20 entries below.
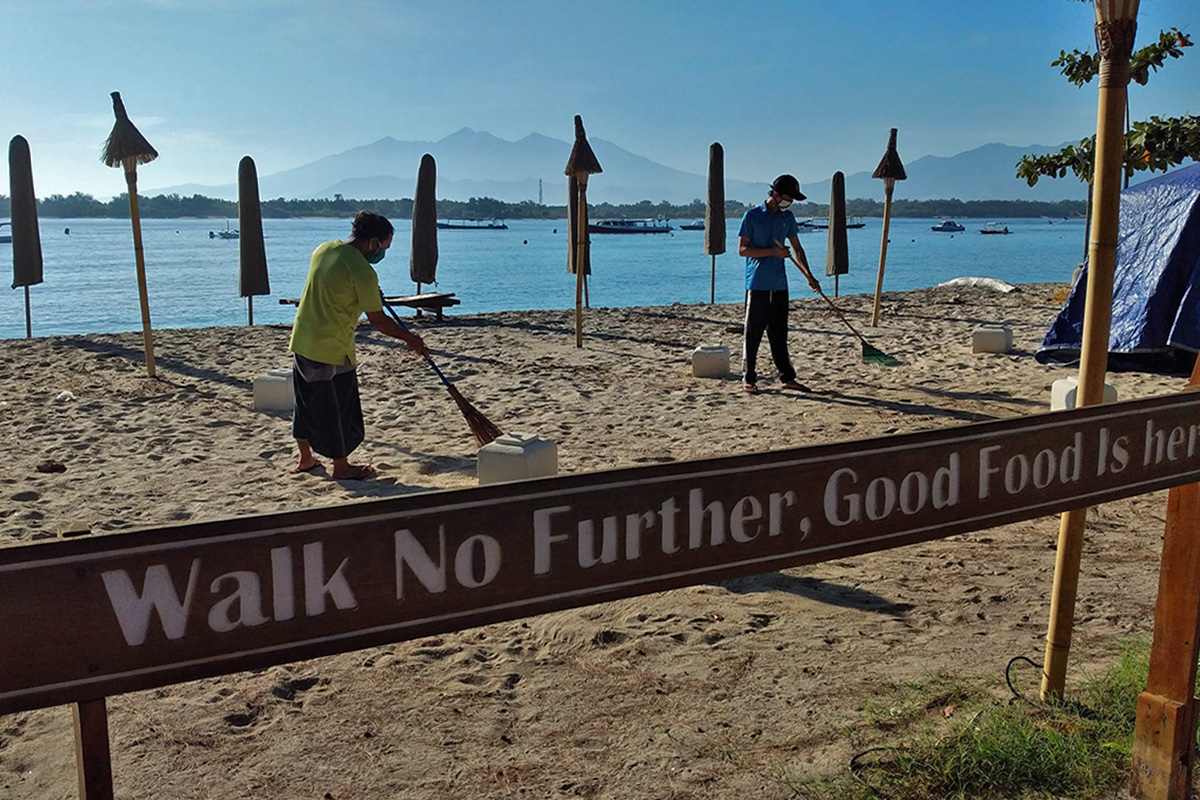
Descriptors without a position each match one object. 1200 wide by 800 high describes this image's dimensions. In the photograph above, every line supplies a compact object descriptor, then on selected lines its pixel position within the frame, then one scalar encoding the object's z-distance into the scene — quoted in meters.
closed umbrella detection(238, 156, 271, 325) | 14.45
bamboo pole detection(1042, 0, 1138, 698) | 2.78
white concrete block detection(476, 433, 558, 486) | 5.43
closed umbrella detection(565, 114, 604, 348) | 11.95
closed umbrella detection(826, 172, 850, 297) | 19.83
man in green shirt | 5.46
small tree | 12.09
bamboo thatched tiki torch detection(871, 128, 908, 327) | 11.98
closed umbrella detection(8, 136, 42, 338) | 14.19
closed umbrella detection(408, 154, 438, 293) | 16.23
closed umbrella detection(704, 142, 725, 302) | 18.48
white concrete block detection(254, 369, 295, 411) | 8.18
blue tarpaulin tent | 9.18
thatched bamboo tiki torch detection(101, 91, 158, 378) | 9.09
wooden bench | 13.72
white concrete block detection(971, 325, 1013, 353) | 10.82
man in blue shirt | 7.84
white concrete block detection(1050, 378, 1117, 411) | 6.86
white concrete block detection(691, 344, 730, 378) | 9.49
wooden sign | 1.36
